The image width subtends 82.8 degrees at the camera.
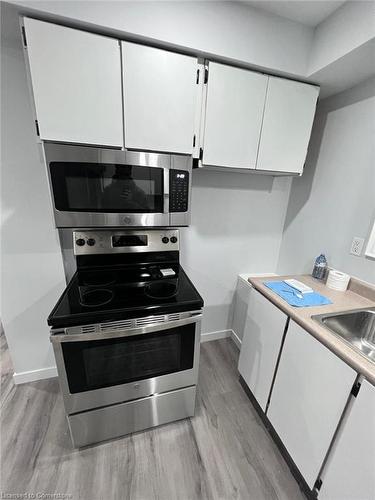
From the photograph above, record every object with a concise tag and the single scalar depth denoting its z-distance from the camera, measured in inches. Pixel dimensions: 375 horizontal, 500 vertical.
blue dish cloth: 47.1
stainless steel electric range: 39.8
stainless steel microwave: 42.9
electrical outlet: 53.9
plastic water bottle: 61.3
